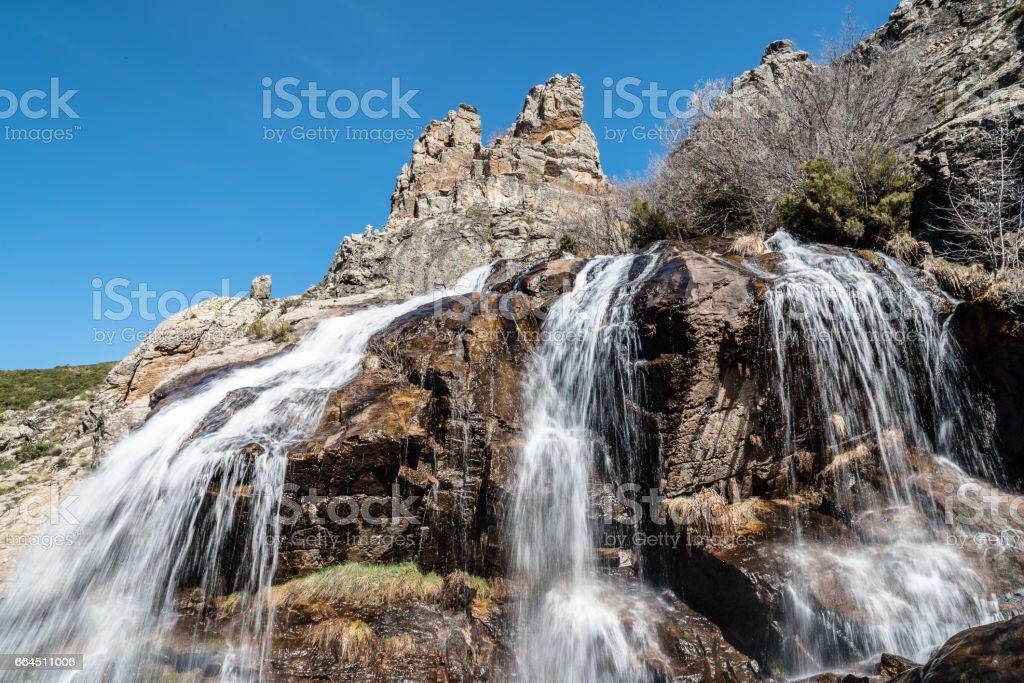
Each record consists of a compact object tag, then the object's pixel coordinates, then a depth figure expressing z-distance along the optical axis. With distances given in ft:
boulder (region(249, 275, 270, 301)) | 63.87
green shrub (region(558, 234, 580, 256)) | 69.21
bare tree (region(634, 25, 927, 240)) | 46.65
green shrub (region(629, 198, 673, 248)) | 54.44
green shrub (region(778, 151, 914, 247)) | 37.11
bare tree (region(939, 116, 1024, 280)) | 29.99
